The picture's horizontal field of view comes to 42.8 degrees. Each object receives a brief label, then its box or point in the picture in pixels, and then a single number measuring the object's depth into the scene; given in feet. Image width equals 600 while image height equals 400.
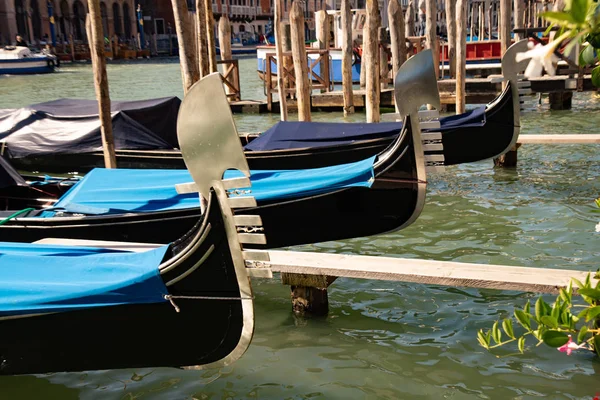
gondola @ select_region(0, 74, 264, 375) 8.68
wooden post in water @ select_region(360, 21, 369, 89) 43.91
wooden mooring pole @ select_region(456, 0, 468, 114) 28.43
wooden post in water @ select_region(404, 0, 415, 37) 53.47
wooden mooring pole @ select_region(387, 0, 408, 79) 33.71
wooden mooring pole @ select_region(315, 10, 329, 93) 45.64
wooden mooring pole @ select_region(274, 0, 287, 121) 27.95
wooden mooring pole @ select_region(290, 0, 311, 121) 27.43
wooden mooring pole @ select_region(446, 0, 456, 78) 31.42
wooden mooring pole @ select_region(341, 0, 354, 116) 35.12
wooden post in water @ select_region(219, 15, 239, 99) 38.91
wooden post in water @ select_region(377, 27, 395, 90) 41.95
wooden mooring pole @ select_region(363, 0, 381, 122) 26.04
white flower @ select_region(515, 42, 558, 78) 2.98
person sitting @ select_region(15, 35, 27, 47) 89.50
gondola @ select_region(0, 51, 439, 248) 13.47
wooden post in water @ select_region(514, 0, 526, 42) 41.81
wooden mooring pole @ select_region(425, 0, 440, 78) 33.72
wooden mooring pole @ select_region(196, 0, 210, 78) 19.43
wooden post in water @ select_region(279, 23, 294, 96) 39.77
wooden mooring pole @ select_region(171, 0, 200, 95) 18.30
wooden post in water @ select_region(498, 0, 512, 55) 36.47
